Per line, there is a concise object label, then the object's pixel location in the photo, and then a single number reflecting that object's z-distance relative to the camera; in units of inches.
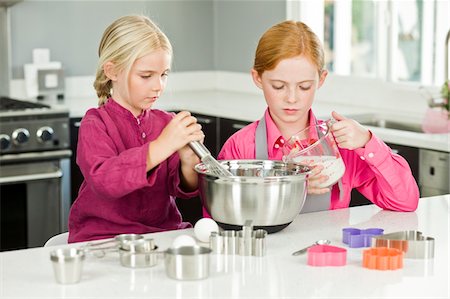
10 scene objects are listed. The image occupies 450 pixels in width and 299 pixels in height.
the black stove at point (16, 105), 195.5
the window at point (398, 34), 197.4
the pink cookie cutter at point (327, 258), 89.3
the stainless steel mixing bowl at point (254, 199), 94.6
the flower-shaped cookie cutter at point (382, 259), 88.4
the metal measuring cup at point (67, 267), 84.1
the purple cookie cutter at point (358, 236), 94.8
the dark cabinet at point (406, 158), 158.4
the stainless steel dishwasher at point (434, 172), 153.7
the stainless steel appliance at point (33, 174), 187.0
